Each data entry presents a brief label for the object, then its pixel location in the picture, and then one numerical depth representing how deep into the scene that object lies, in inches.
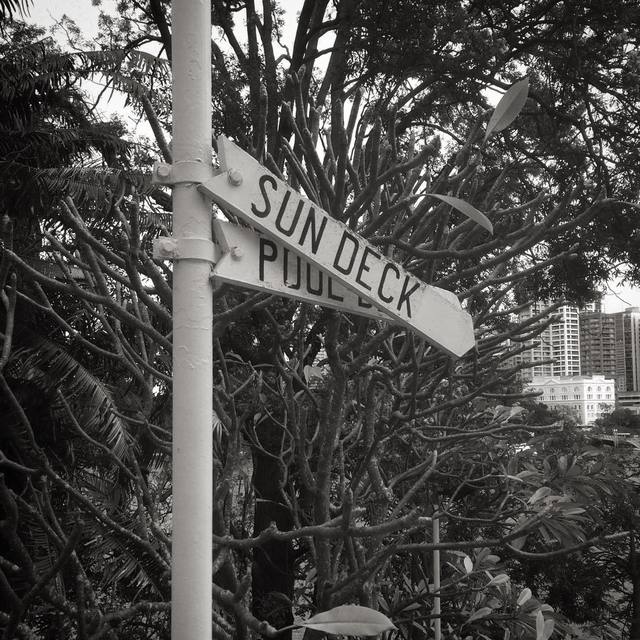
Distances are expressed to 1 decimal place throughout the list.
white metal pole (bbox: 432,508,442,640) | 98.7
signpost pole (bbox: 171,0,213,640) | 45.2
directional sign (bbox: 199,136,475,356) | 48.7
